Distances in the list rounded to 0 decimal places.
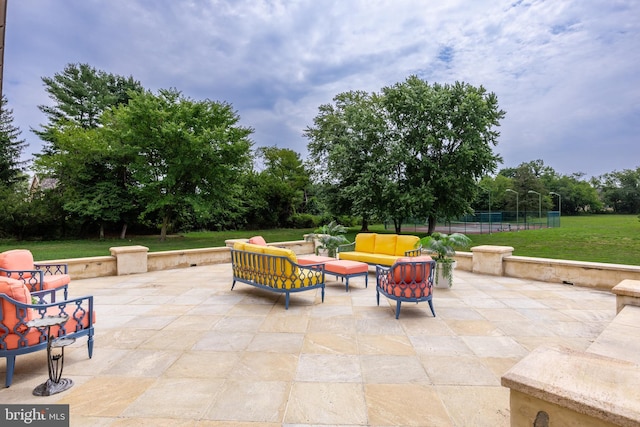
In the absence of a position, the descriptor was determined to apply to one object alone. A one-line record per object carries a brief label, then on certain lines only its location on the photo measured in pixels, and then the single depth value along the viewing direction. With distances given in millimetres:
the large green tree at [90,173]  18672
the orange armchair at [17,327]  2898
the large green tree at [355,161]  17312
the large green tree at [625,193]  70312
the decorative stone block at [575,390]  1387
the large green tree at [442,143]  15938
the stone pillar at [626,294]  4340
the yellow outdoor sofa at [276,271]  5410
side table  2777
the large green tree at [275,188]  29281
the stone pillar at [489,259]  8180
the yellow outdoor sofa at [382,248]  7559
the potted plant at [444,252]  6805
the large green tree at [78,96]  29594
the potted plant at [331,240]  9227
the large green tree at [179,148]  16656
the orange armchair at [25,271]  5051
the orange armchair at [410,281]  4926
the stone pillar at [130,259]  8391
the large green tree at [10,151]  25439
